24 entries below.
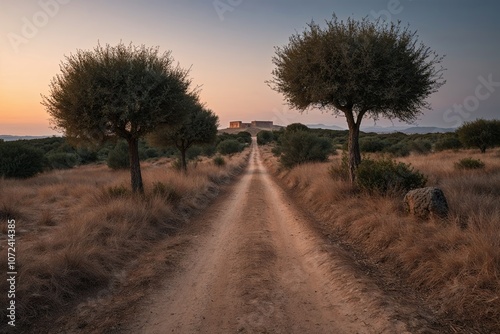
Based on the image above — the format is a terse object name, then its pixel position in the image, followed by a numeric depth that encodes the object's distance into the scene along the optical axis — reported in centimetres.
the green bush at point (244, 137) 11806
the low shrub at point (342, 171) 1439
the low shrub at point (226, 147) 6109
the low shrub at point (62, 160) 3798
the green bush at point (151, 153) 5358
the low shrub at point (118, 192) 1236
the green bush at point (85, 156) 4653
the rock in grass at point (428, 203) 762
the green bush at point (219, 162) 3269
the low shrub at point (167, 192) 1248
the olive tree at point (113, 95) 1108
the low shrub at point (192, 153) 4791
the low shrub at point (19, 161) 2358
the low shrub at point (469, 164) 1675
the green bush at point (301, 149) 2642
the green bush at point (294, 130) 2883
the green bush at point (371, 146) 4419
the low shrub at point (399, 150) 3565
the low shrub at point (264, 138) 11950
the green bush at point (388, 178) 1027
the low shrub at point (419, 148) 3862
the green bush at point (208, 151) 5624
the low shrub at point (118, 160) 3281
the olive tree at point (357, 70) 1138
